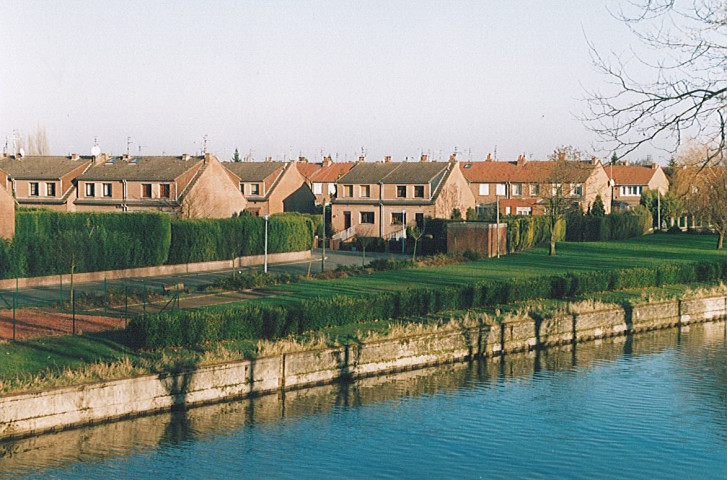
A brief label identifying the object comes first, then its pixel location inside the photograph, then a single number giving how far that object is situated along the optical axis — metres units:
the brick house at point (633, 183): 108.81
